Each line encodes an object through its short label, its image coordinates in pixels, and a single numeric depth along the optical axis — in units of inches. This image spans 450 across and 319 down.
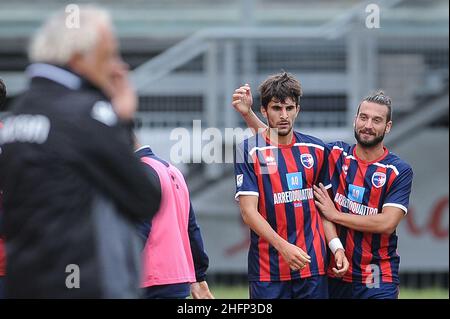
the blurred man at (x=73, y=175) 272.7
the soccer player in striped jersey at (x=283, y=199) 489.4
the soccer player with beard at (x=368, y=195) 497.7
